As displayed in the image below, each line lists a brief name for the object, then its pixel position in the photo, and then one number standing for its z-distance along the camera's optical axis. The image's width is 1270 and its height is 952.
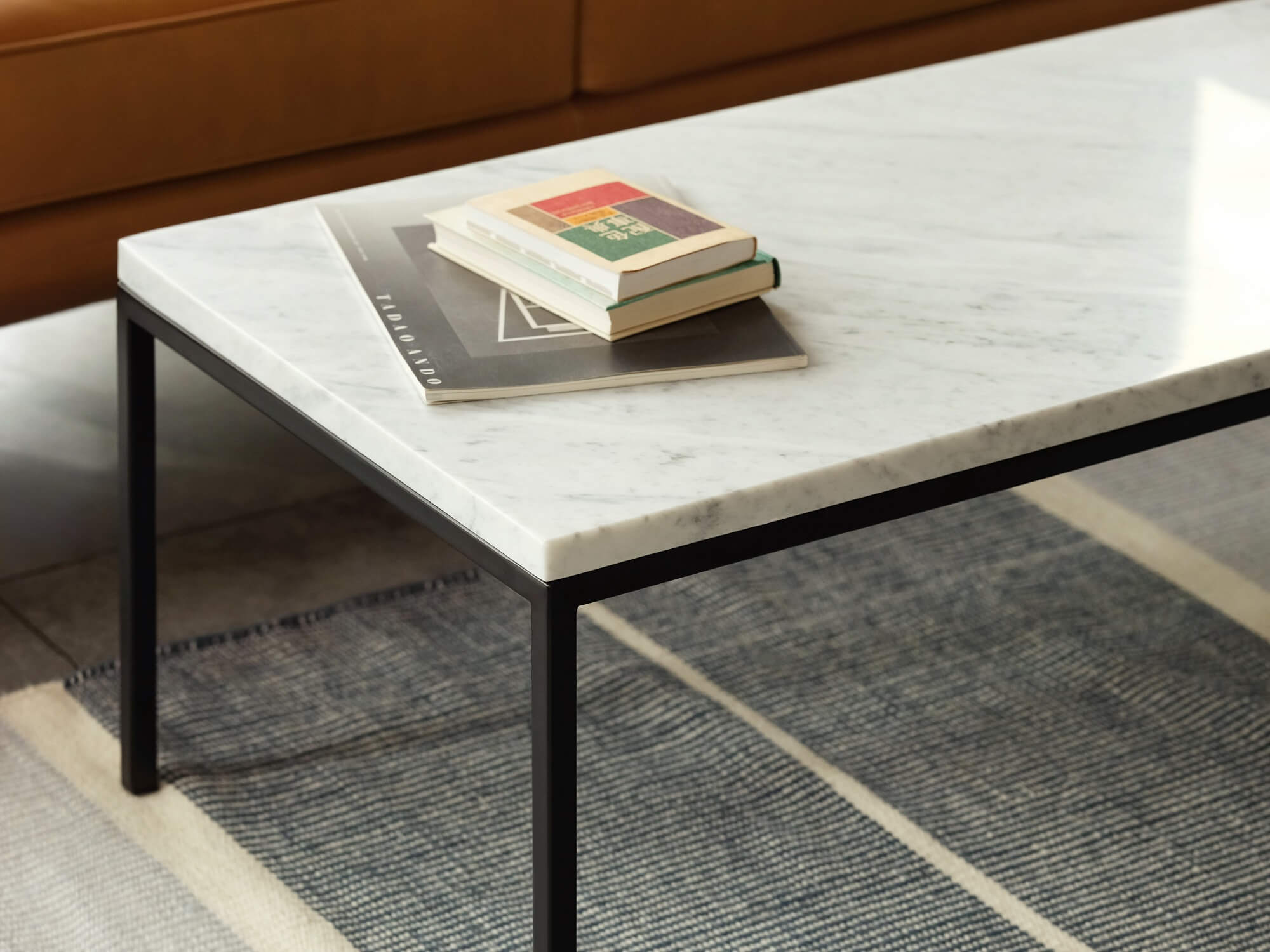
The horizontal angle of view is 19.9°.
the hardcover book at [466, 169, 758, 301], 2.24
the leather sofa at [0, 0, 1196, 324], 2.76
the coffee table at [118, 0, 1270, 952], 2.10
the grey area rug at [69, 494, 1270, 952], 2.43
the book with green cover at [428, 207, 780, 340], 2.24
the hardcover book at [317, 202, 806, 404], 2.20
